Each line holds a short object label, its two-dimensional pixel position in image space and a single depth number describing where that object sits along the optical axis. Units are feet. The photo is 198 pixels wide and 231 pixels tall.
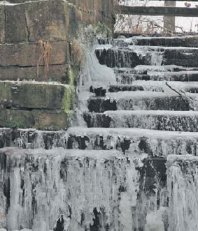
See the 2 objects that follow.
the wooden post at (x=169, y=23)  54.35
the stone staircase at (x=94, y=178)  21.08
